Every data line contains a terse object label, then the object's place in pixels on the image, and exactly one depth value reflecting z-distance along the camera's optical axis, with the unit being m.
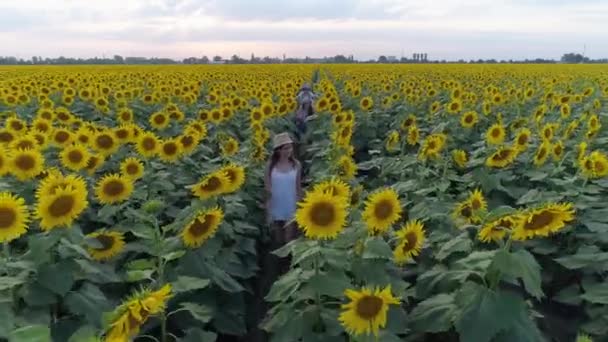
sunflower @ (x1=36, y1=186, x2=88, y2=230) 3.37
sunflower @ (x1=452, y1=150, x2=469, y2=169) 5.69
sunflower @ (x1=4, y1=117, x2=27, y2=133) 6.85
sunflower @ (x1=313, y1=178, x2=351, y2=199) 3.30
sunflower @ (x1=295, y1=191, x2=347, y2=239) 3.09
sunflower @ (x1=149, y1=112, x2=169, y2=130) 7.93
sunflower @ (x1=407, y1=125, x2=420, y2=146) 7.02
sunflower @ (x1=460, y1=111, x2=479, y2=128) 8.43
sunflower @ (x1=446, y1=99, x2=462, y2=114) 9.37
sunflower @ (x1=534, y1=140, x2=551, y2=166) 5.95
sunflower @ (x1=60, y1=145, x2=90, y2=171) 5.26
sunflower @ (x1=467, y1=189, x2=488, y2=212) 3.81
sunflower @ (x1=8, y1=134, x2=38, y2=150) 5.41
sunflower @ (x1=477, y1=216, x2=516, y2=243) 2.80
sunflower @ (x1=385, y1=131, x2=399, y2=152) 7.08
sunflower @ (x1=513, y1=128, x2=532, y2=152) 6.21
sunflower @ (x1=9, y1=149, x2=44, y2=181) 4.72
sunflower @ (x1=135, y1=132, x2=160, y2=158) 5.79
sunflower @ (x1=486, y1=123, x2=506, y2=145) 6.34
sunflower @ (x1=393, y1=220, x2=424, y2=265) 3.14
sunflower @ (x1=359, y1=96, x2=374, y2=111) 10.98
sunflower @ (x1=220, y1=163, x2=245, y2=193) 4.52
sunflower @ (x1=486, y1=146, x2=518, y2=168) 5.41
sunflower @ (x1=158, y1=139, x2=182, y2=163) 5.77
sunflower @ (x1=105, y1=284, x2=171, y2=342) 2.00
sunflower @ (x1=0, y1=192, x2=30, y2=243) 3.35
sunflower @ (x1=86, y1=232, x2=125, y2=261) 3.71
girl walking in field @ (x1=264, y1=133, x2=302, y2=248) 5.98
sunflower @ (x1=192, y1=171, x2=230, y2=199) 4.15
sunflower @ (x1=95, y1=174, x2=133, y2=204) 4.48
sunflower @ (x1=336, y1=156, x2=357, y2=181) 5.13
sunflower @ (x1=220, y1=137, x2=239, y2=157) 6.46
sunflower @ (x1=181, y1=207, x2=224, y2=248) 3.51
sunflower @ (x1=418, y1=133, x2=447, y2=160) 5.75
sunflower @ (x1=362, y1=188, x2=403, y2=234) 3.18
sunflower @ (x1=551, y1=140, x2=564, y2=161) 6.02
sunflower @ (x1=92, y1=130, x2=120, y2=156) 6.00
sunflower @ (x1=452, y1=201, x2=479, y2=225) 3.86
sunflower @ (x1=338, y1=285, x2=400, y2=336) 2.43
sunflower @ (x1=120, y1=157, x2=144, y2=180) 5.10
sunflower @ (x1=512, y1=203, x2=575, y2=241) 2.70
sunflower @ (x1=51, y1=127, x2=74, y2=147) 6.30
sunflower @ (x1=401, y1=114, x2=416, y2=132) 8.65
